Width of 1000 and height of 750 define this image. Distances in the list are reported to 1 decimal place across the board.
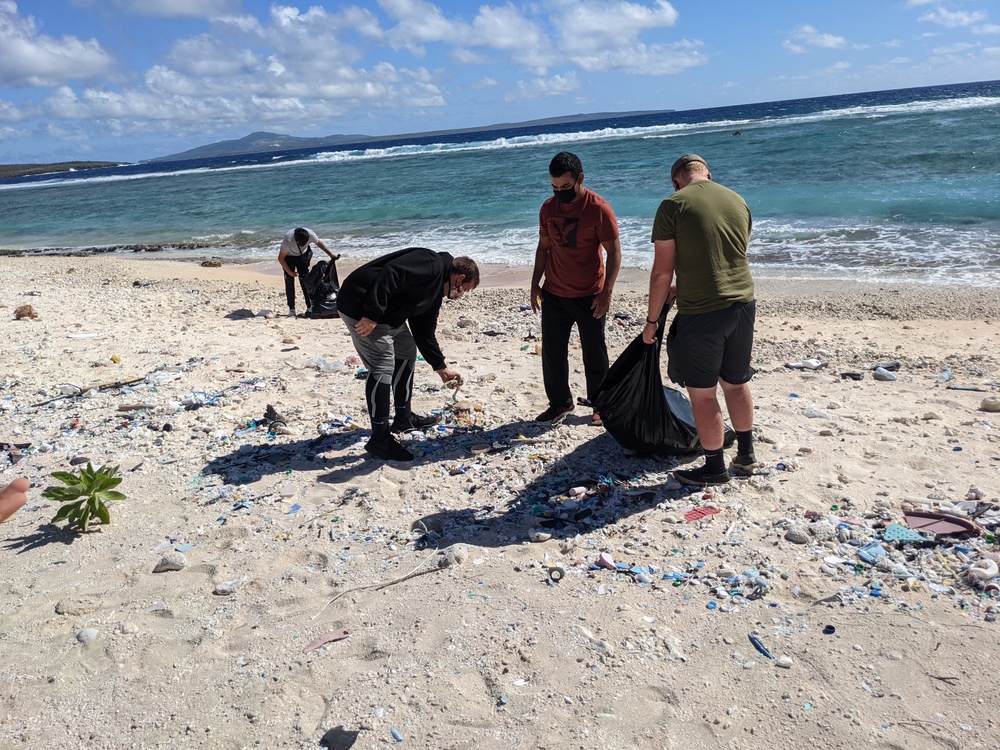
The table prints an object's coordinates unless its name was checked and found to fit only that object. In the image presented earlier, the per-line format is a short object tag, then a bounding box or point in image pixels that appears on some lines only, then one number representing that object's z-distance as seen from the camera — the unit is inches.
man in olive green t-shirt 125.6
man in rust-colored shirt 161.5
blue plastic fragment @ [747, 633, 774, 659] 98.0
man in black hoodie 151.6
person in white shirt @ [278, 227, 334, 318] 321.1
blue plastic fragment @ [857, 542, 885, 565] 116.5
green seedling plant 135.7
